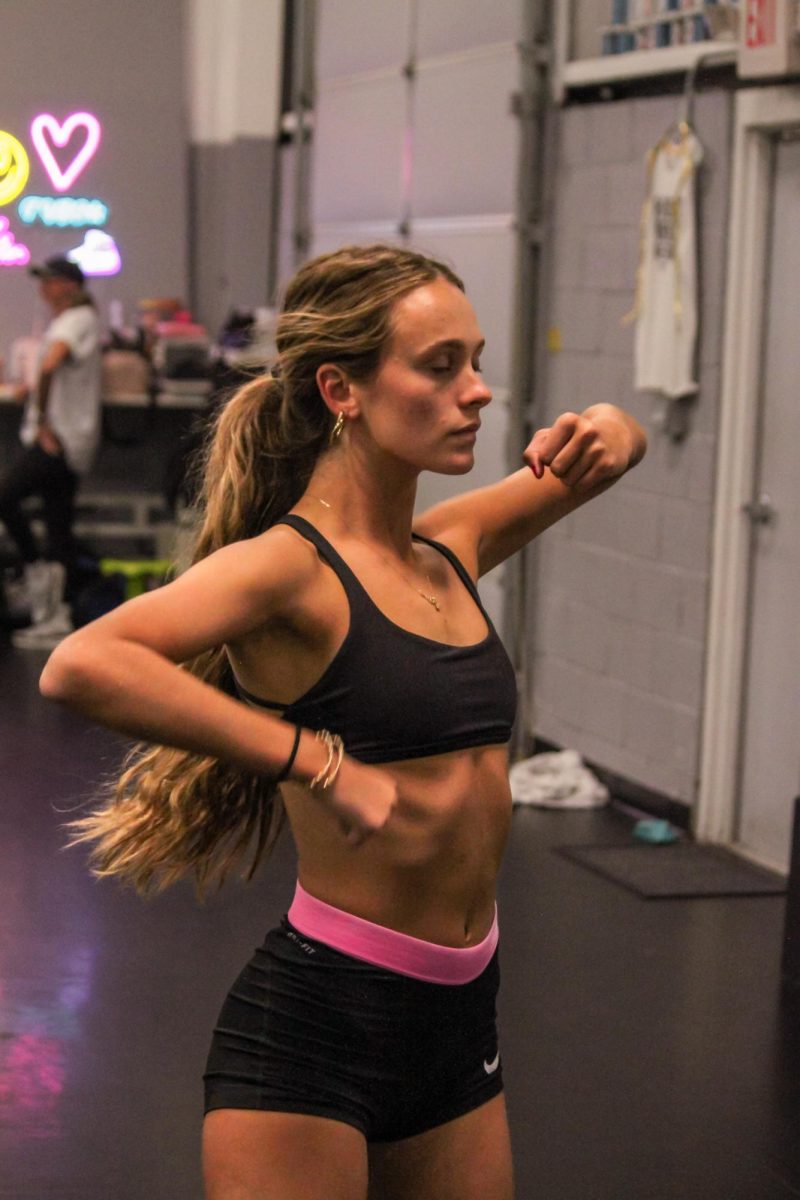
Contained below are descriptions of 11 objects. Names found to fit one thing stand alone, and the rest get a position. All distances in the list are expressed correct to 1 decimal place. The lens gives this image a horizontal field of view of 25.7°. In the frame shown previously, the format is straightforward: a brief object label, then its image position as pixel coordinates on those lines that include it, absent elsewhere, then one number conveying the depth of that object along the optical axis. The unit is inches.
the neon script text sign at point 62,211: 411.2
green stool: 358.9
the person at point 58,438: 347.6
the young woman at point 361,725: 71.8
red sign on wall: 193.9
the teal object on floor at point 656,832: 222.8
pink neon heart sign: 410.0
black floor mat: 204.8
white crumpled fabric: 241.4
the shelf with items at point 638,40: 212.7
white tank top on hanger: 216.8
